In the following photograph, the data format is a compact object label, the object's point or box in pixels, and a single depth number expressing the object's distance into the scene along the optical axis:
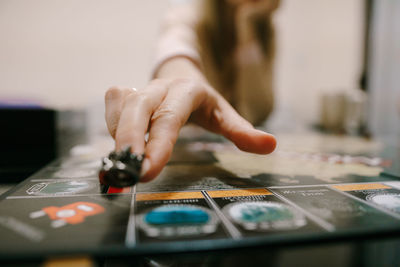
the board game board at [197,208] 0.22
